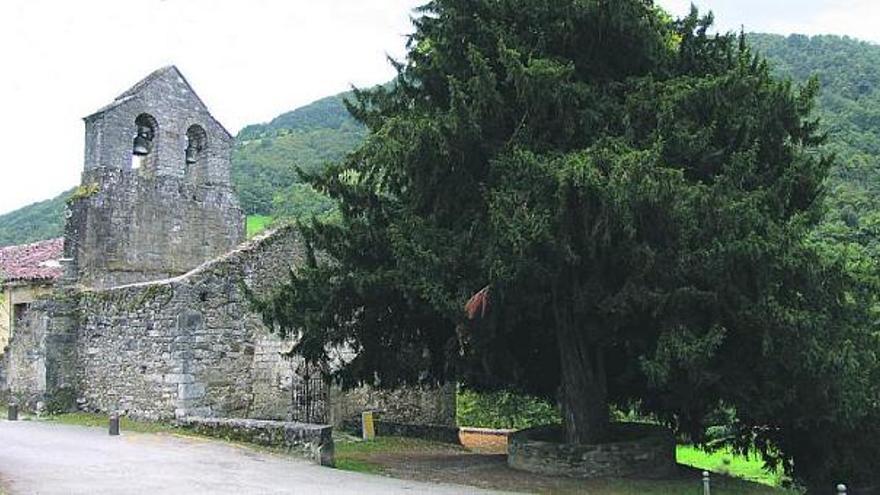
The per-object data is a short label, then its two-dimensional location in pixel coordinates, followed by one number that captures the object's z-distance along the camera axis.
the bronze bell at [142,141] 21.83
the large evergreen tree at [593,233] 11.31
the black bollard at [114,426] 15.55
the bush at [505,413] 29.48
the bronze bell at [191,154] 22.70
